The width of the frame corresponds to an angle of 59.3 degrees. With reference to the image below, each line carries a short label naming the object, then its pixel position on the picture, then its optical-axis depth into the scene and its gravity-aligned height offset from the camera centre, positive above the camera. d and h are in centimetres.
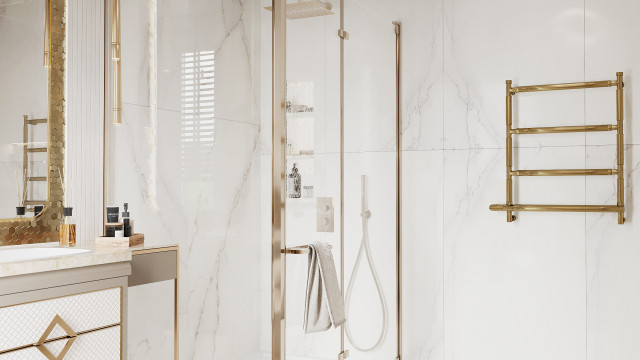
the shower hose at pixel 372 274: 256 -44
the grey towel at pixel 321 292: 221 -43
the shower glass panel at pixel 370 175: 256 +4
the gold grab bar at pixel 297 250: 210 -25
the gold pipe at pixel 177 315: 202 -48
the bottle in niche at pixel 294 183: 211 +0
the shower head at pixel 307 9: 211 +68
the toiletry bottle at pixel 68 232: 192 -17
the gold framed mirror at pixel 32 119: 188 +22
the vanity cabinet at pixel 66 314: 144 -37
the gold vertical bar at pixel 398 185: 312 -1
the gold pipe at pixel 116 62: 208 +45
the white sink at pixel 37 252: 177 -23
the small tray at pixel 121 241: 190 -20
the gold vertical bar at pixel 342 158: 245 +11
